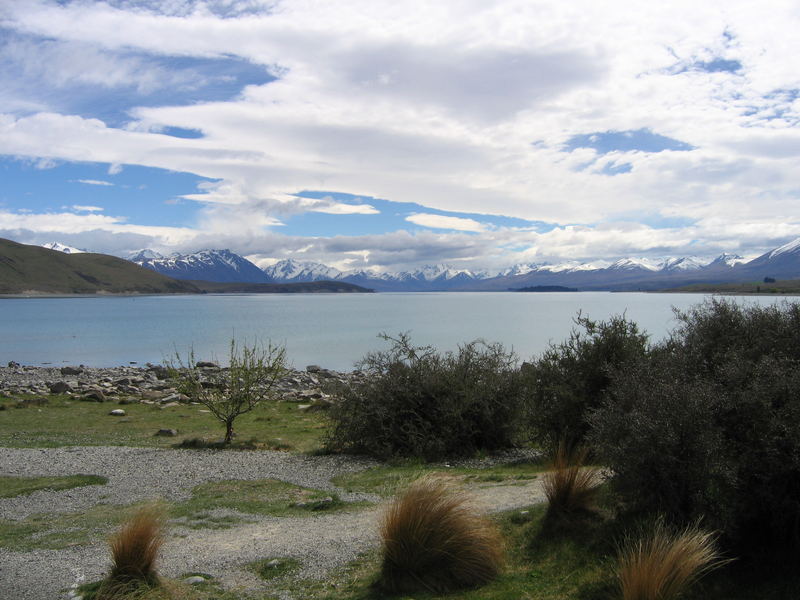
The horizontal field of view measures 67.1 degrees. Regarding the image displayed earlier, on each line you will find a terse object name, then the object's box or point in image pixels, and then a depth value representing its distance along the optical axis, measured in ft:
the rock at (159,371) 132.94
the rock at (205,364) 144.77
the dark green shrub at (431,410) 56.85
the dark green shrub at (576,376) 53.52
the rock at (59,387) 100.50
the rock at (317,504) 38.19
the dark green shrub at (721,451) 23.45
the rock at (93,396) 94.68
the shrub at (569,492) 29.84
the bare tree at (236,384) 65.26
